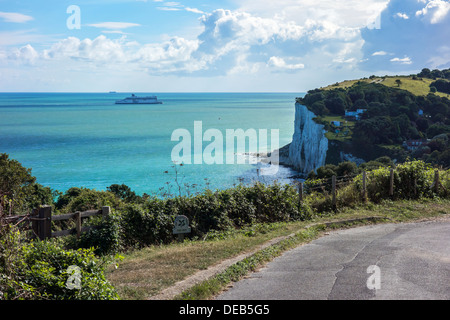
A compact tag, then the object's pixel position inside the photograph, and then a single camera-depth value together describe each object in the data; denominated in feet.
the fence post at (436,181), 61.05
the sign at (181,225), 40.47
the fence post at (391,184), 58.90
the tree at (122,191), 104.08
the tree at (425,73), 407.44
